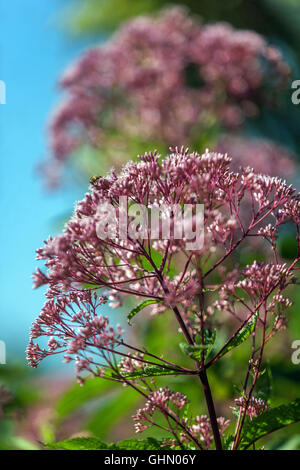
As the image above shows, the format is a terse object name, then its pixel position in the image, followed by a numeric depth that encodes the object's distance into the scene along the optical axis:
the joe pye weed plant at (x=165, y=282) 0.87
